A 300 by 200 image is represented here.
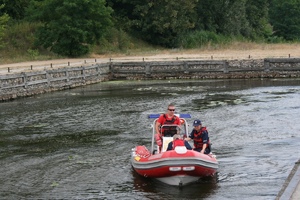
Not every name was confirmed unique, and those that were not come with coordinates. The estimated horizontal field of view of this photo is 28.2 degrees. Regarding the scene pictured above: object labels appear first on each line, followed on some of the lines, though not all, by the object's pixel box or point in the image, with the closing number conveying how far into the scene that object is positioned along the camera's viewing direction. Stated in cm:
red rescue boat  1653
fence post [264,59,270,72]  4997
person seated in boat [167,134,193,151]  1702
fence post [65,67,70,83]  4624
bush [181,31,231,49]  7462
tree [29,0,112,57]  5856
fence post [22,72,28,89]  4109
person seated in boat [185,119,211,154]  1820
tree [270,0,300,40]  9869
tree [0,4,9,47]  5261
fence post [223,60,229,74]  5056
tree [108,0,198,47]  7338
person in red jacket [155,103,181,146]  1881
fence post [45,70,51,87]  4410
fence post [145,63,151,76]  5197
